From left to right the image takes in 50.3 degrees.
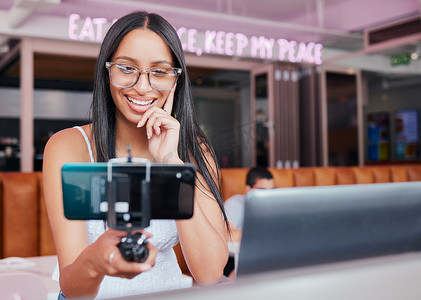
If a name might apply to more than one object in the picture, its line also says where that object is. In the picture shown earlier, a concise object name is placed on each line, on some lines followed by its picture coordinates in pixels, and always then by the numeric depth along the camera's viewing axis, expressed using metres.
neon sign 5.30
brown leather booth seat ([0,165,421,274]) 2.73
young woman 0.99
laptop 0.57
